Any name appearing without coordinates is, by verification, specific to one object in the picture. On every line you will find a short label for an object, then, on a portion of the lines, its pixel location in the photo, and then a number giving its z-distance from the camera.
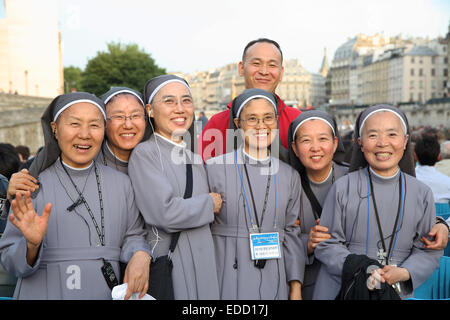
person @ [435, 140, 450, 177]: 8.43
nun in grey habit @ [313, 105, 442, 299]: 3.52
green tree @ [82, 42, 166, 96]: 52.94
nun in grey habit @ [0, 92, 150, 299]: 3.24
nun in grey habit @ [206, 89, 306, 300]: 3.63
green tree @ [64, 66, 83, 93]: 77.21
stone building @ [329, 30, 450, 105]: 84.44
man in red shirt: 5.29
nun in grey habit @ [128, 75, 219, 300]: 3.38
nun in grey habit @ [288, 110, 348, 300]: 3.95
